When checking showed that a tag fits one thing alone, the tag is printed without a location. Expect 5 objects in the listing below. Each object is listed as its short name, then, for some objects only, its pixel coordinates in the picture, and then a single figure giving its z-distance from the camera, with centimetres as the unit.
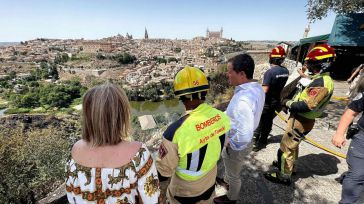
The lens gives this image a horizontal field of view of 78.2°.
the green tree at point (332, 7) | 966
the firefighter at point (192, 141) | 154
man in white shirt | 214
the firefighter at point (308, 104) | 260
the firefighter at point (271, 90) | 357
